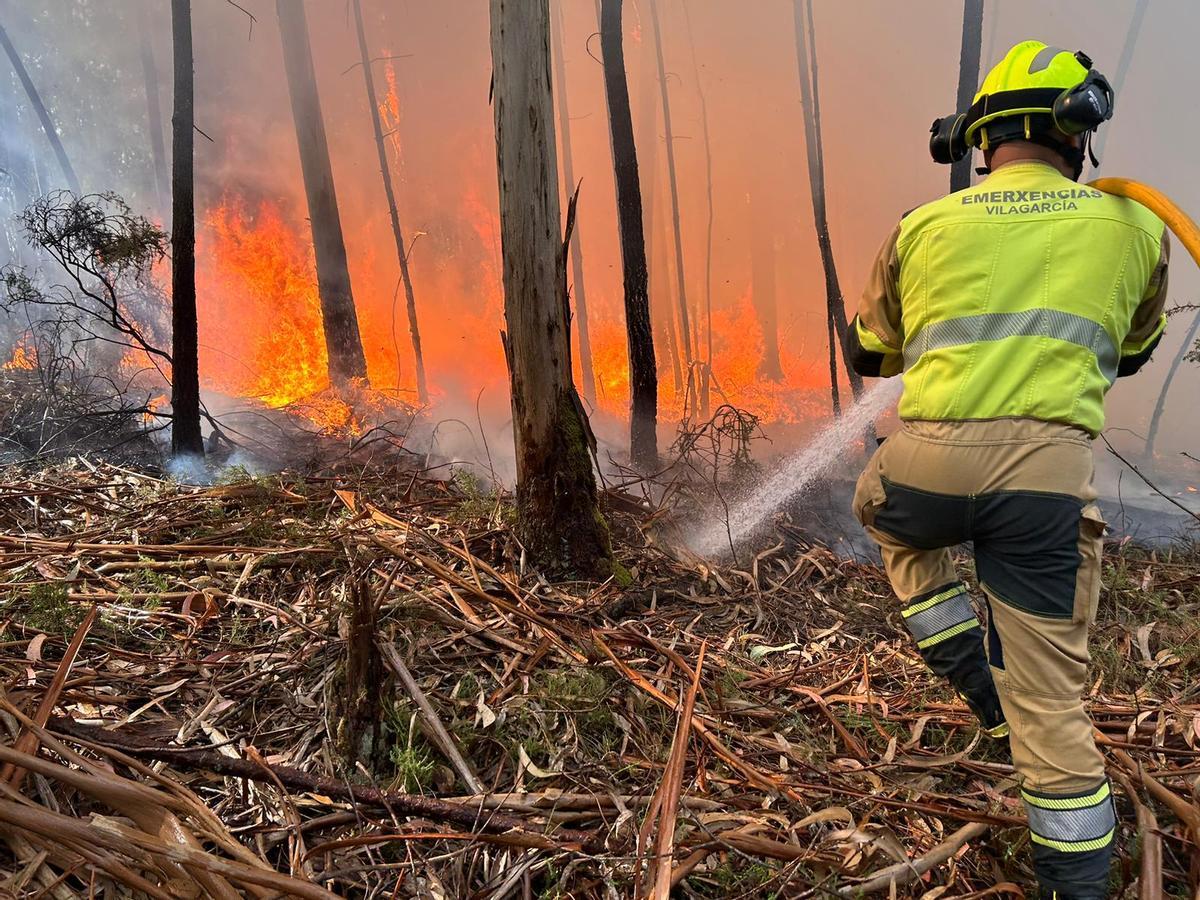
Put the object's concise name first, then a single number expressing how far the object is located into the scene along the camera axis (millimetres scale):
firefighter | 1696
